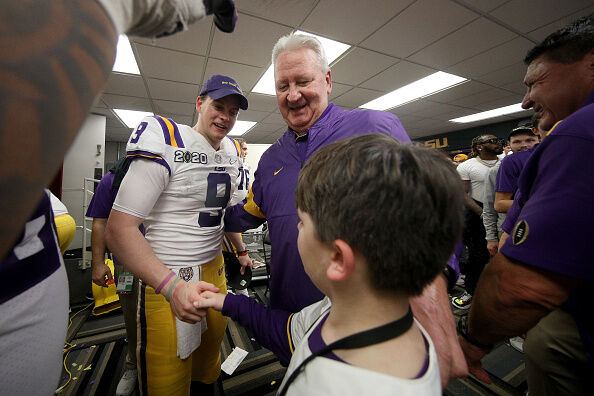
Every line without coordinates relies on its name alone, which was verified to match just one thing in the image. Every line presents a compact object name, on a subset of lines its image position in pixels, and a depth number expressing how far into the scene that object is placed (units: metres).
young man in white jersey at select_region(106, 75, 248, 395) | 1.00
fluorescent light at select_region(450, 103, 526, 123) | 5.46
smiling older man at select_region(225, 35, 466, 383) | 0.89
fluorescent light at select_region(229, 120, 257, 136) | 6.09
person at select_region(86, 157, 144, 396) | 1.64
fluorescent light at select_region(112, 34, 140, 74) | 2.88
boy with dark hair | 0.45
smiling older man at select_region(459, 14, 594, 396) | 0.61
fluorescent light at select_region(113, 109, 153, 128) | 5.13
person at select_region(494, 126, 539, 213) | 2.14
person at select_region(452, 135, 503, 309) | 2.78
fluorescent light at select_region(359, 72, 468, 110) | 3.98
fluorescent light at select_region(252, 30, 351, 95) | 2.87
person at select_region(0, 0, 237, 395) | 0.19
